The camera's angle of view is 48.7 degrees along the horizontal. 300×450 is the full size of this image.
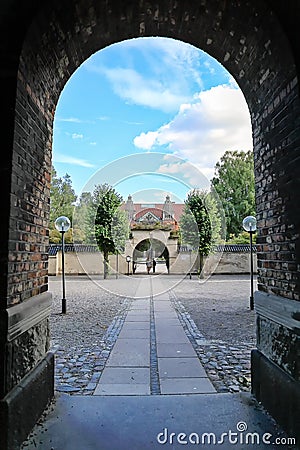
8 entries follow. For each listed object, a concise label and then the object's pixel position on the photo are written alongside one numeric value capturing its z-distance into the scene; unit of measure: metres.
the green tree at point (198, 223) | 17.58
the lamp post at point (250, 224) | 7.75
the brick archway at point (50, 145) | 1.92
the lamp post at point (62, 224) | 7.68
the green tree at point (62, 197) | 28.24
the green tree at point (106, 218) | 17.02
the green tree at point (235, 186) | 28.89
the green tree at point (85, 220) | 17.52
